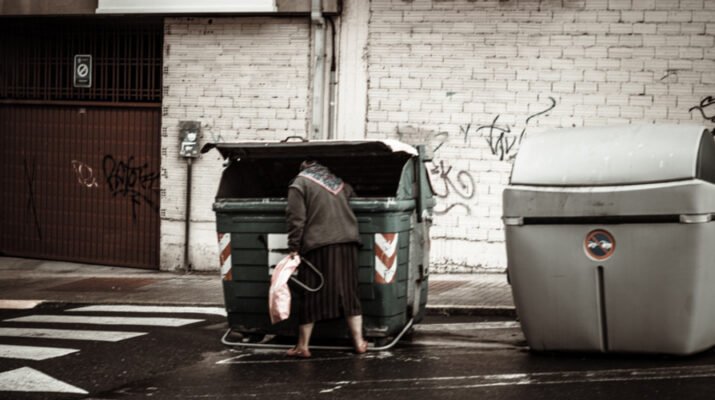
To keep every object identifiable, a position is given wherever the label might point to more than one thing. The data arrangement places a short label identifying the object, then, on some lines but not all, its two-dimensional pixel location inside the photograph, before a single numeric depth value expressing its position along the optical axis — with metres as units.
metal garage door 15.72
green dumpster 8.65
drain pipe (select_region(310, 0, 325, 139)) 14.59
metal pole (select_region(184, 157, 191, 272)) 15.09
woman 8.43
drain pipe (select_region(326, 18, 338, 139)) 14.66
